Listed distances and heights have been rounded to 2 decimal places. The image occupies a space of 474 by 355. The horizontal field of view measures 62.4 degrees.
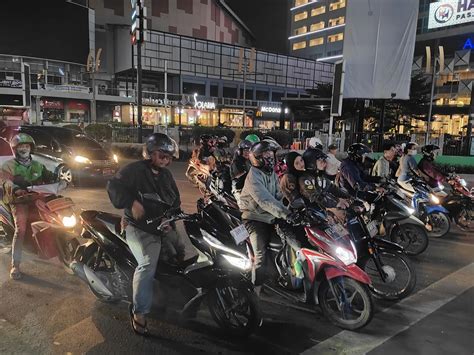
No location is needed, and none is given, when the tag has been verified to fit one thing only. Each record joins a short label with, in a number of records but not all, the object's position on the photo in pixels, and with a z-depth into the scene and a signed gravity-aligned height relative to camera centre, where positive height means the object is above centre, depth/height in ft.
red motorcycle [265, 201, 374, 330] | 12.66 -4.62
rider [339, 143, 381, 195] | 20.23 -2.00
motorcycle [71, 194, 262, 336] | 11.96 -4.50
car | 37.59 -3.10
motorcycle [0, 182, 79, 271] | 16.60 -4.24
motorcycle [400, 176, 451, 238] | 23.43 -4.35
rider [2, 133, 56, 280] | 16.30 -2.36
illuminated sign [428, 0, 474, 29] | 92.95 +31.30
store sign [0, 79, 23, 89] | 104.95 +10.84
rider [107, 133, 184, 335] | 11.62 -2.37
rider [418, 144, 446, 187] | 25.49 -2.18
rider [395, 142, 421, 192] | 24.72 -2.03
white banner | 60.64 +13.69
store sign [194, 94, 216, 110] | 168.02 +9.99
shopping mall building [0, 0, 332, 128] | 151.12 +24.36
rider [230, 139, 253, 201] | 23.58 -1.99
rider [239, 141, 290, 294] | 13.96 -2.50
